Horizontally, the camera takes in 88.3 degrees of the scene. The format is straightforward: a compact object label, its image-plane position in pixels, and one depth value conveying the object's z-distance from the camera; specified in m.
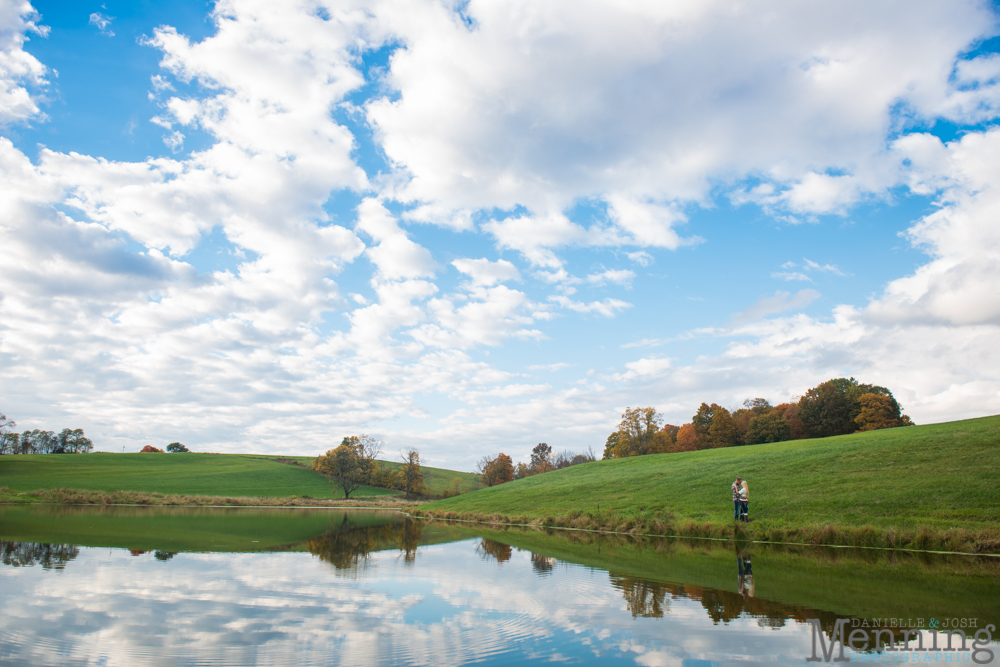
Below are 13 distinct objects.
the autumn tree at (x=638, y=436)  88.00
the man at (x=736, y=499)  20.45
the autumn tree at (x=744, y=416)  81.44
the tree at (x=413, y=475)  95.00
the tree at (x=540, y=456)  131.46
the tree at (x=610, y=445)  93.56
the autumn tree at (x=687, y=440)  86.69
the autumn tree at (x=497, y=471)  104.06
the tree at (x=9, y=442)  114.06
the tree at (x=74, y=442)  130.50
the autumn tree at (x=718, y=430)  80.94
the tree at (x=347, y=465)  89.62
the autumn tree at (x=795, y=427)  75.62
